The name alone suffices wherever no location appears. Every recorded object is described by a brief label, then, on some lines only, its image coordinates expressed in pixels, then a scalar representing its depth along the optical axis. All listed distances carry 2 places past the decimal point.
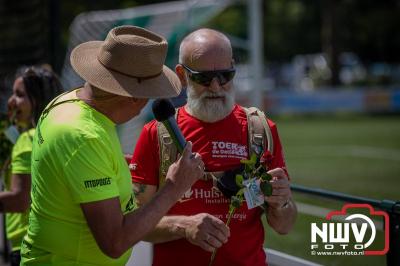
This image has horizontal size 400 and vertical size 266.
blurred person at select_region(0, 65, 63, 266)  8.86
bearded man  7.11
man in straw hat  5.44
